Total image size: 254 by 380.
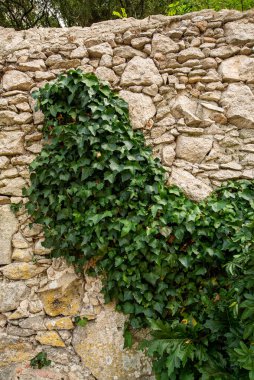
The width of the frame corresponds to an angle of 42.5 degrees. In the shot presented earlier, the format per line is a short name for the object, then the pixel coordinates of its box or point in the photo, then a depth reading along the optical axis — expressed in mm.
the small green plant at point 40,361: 2689
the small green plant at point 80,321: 2699
